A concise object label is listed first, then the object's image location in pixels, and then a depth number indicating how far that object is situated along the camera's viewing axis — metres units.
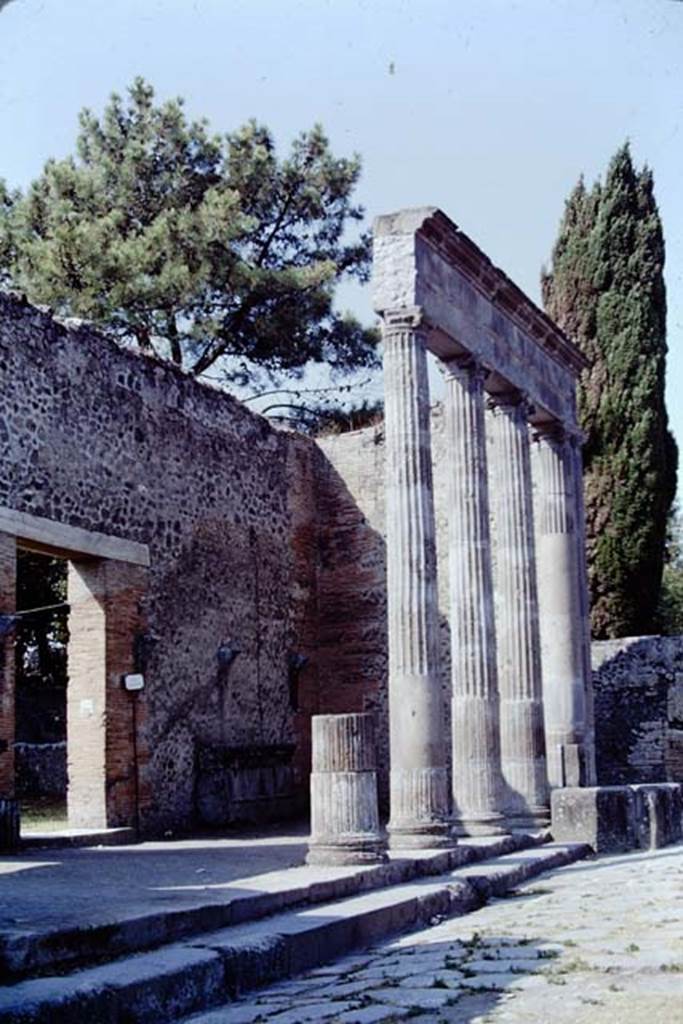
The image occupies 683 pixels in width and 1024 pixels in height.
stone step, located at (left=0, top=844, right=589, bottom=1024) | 5.32
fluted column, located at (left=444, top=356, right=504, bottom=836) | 13.10
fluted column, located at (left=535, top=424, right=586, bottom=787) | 16.22
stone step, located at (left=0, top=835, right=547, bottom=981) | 5.84
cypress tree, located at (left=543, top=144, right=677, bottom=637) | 20.72
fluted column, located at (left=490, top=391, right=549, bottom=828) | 14.49
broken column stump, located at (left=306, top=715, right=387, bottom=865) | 9.72
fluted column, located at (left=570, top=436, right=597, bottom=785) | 16.44
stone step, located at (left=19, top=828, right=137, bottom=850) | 12.23
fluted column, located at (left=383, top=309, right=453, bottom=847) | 11.61
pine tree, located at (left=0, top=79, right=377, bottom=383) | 24.52
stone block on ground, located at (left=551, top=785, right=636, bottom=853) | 13.34
